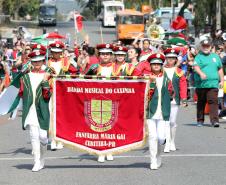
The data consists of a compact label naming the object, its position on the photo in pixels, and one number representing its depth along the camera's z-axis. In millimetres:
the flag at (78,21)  33781
